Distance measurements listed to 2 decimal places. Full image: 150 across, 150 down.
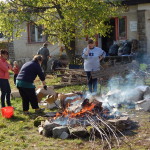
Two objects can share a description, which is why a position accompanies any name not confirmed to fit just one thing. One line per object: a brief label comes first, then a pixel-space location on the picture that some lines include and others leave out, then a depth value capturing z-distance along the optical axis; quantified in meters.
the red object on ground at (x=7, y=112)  7.43
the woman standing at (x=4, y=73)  8.06
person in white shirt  8.89
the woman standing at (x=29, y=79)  7.47
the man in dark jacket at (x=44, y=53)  15.22
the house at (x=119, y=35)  14.83
